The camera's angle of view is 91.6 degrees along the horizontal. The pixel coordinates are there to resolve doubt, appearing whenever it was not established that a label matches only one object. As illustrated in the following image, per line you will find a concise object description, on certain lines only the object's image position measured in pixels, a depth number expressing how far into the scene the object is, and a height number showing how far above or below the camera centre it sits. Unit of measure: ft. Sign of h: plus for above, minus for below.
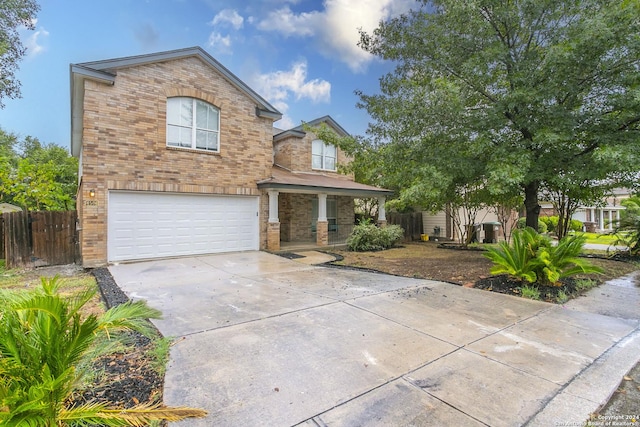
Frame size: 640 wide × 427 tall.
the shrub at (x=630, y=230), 33.31 -1.24
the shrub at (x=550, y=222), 67.16 -0.98
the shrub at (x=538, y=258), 19.76 -2.69
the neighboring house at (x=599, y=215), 82.47 +0.88
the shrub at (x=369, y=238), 42.86 -3.01
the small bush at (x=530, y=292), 18.80 -4.61
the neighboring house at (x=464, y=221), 53.62 -1.51
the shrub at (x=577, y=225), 70.51 -1.69
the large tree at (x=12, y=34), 44.81 +26.76
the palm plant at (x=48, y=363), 6.34 -3.32
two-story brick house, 30.25 +5.89
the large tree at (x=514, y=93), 23.11 +10.64
